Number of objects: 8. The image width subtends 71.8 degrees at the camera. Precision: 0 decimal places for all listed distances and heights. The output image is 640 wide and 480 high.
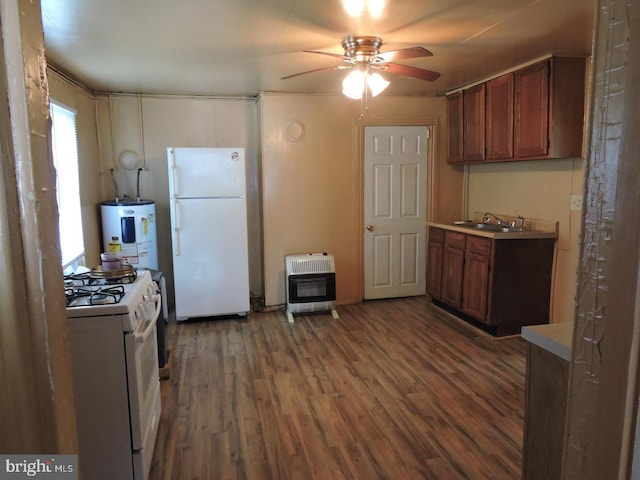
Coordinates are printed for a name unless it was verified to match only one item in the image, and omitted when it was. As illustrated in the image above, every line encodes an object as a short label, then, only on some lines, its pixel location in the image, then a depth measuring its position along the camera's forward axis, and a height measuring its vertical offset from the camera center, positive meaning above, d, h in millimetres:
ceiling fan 2805 +779
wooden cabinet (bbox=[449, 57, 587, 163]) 3445 +590
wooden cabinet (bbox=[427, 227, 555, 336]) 3812 -866
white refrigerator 4266 -453
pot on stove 2406 -420
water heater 4168 -407
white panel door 5000 -303
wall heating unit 4586 -1037
